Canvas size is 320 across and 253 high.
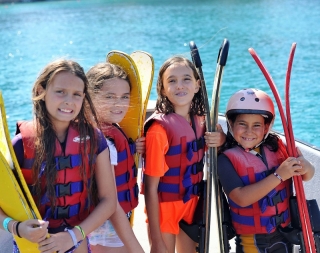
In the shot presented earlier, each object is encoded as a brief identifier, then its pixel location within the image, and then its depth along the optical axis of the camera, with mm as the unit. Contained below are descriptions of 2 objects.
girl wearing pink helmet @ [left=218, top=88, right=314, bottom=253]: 2145
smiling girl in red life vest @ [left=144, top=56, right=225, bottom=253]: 2299
